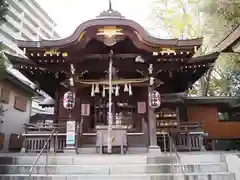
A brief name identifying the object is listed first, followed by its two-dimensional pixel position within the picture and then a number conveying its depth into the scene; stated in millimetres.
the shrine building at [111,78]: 6592
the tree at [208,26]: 9937
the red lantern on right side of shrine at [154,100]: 6903
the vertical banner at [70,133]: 6550
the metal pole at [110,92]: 6215
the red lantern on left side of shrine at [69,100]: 7086
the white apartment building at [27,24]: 30635
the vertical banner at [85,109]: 7908
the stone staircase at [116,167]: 4497
